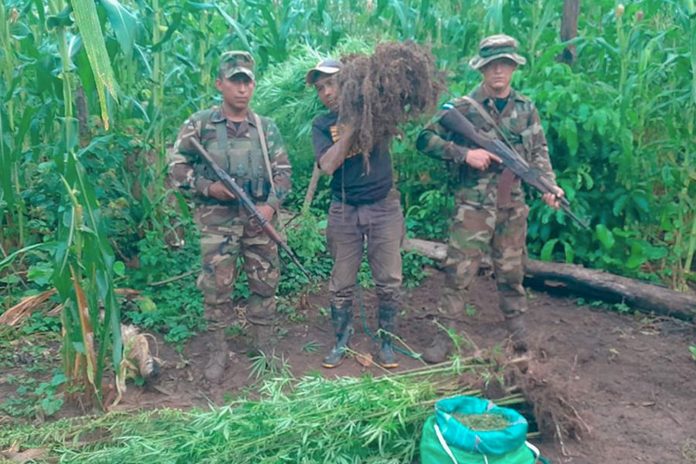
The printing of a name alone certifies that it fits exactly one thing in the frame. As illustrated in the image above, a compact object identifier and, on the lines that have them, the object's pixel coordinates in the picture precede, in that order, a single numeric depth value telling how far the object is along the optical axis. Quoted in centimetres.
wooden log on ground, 574
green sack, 338
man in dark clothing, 487
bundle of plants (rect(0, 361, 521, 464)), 364
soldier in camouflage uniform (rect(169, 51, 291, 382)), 491
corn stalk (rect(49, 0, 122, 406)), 406
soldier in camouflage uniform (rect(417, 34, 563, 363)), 503
